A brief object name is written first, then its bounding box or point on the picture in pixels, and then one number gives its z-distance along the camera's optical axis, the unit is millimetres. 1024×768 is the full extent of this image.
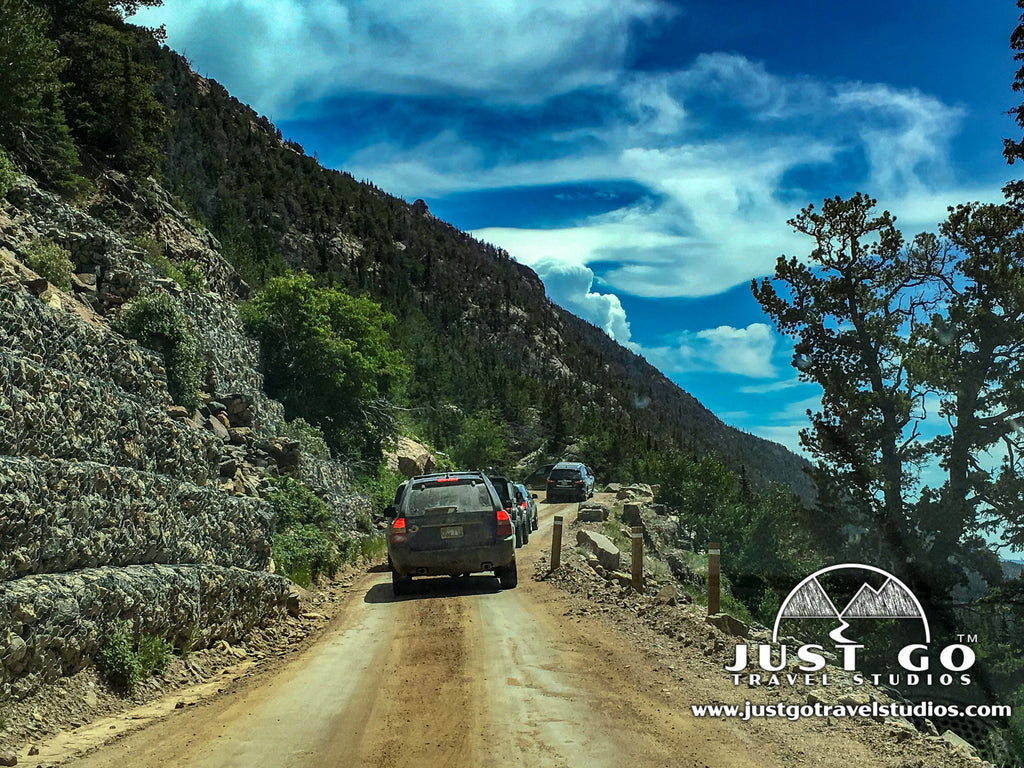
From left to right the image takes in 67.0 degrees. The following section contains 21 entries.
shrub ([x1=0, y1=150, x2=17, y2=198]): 17047
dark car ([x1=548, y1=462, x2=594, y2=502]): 41812
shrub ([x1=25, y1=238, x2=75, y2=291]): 15938
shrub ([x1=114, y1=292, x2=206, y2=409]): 17516
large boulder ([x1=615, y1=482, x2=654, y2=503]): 45281
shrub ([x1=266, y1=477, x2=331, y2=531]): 17125
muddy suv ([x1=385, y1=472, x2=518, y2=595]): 12969
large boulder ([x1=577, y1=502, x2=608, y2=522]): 31831
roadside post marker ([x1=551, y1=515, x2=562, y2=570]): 16344
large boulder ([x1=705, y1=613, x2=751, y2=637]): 9562
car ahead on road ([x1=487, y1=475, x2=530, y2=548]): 19875
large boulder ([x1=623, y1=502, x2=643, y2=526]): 35156
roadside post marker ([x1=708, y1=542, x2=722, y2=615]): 10008
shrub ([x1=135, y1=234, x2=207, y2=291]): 23053
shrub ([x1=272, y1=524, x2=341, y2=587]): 14523
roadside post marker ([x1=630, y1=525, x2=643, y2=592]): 12899
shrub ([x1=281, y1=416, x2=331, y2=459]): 25469
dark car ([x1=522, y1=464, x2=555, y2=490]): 56125
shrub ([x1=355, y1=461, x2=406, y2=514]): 29766
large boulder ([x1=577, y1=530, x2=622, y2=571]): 17734
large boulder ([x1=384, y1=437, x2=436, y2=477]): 37688
